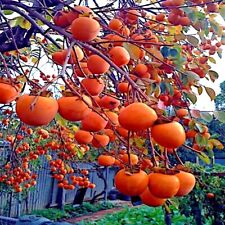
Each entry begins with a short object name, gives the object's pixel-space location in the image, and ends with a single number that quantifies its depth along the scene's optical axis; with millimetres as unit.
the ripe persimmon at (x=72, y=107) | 689
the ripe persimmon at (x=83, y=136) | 973
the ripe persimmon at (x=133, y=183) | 717
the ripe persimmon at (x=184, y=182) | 776
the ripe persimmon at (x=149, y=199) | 785
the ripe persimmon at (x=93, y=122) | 819
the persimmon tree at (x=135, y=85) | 681
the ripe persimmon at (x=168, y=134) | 667
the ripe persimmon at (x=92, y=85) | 876
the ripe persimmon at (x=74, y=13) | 867
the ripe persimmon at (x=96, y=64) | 856
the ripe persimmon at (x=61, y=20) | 888
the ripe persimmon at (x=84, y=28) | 760
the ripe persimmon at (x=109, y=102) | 929
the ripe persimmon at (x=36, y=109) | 638
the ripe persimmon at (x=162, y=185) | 705
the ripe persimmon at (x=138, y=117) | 662
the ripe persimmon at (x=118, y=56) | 883
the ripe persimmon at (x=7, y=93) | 767
